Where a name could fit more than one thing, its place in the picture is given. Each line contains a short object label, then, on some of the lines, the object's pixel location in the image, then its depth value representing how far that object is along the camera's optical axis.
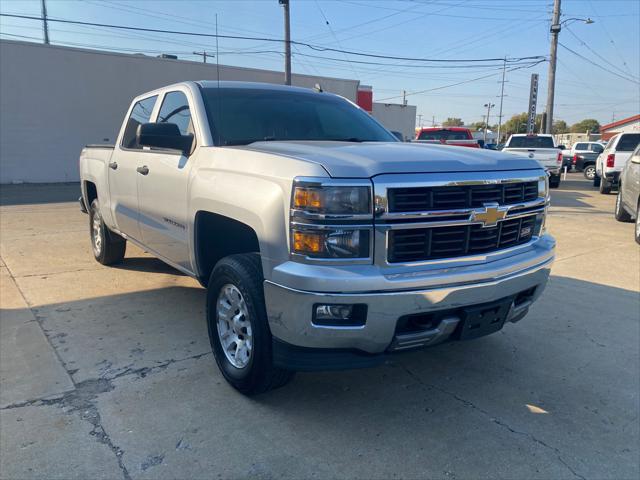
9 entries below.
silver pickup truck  2.49
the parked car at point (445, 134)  17.86
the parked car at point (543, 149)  16.23
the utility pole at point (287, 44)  21.66
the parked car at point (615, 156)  14.43
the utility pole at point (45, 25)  27.20
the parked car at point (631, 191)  8.25
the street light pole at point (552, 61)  24.80
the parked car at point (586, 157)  23.01
